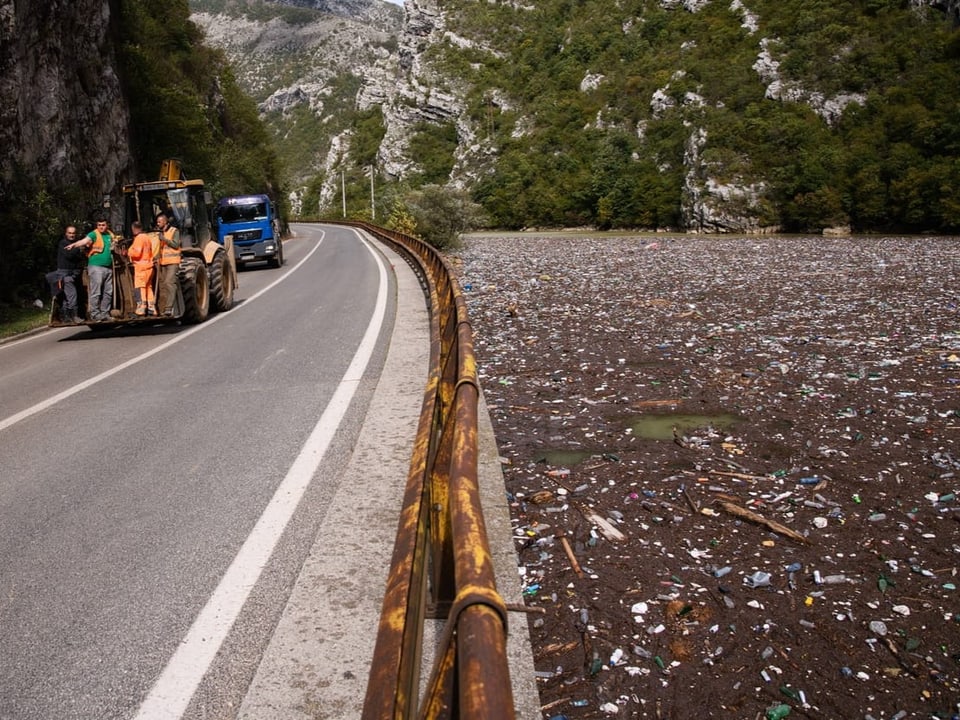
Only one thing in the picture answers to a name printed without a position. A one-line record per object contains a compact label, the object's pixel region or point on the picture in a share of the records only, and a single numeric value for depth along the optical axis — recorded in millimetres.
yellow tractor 12852
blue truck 27172
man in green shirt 11805
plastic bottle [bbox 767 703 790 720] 2992
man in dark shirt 12078
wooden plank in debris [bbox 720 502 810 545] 4564
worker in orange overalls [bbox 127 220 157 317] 11969
